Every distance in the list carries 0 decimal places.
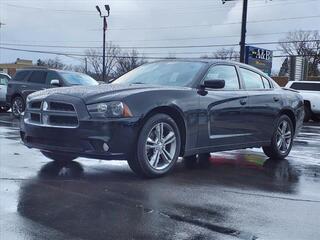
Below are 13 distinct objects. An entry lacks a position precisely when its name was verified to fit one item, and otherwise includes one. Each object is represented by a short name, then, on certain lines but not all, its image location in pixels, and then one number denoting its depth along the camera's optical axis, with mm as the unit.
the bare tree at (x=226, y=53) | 54517
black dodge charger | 4304
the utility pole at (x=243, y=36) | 18839
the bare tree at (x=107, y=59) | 57816
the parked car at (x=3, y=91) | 14577
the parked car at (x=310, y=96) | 15435
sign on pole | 19614
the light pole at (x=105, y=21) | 25790
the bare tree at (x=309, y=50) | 46226
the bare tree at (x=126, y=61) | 55587
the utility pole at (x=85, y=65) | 56657
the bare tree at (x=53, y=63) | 64502
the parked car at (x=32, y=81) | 11350
